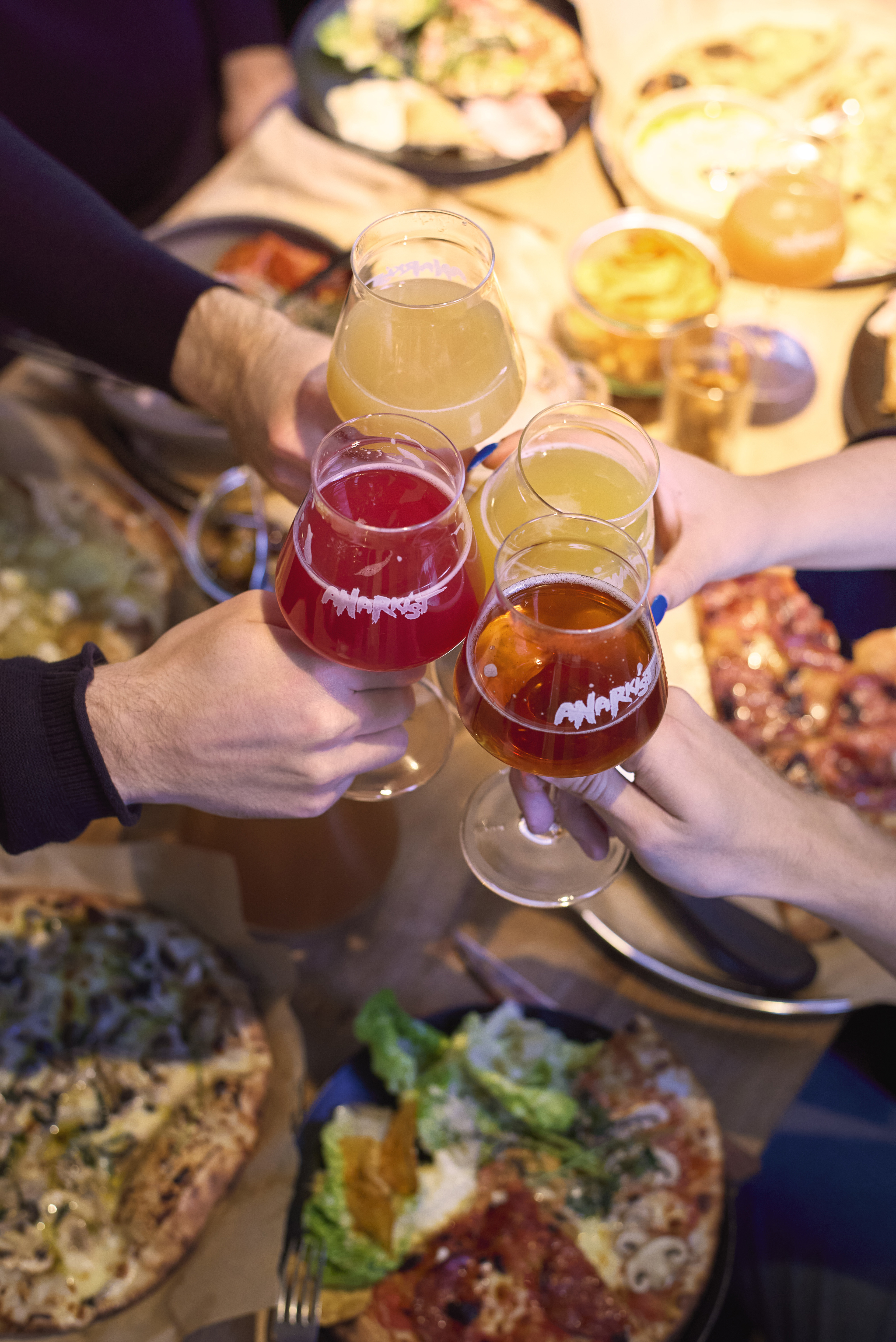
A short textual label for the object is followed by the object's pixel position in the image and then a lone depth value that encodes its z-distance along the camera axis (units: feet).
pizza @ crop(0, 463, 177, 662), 3.70
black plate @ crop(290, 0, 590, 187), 4.71
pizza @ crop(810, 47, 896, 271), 4.66
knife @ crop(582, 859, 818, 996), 3.35
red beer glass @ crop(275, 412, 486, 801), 2.62
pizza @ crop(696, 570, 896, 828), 3.83
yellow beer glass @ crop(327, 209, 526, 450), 2.83
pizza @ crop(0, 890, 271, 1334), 3.12
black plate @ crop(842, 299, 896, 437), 4.13
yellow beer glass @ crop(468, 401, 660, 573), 2.85
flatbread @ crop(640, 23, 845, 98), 5.17
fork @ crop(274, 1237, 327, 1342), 3.07
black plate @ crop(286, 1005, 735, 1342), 3.13
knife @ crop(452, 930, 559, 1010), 3.42
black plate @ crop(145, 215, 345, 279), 4.43
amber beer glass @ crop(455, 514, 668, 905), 2.62
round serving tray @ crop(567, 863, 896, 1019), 3.36
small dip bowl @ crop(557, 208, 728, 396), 4.14
